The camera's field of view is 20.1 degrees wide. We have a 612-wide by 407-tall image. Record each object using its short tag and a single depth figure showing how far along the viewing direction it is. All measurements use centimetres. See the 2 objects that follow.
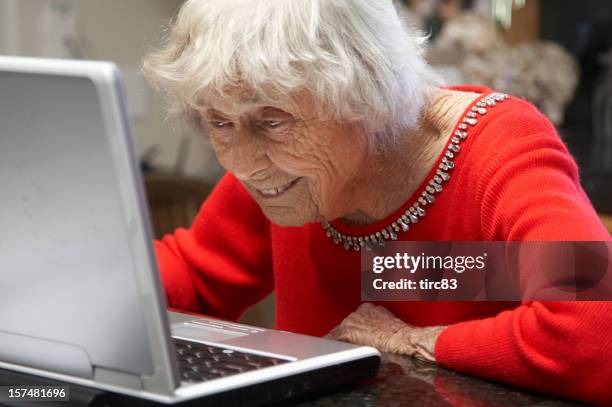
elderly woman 164
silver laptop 136
